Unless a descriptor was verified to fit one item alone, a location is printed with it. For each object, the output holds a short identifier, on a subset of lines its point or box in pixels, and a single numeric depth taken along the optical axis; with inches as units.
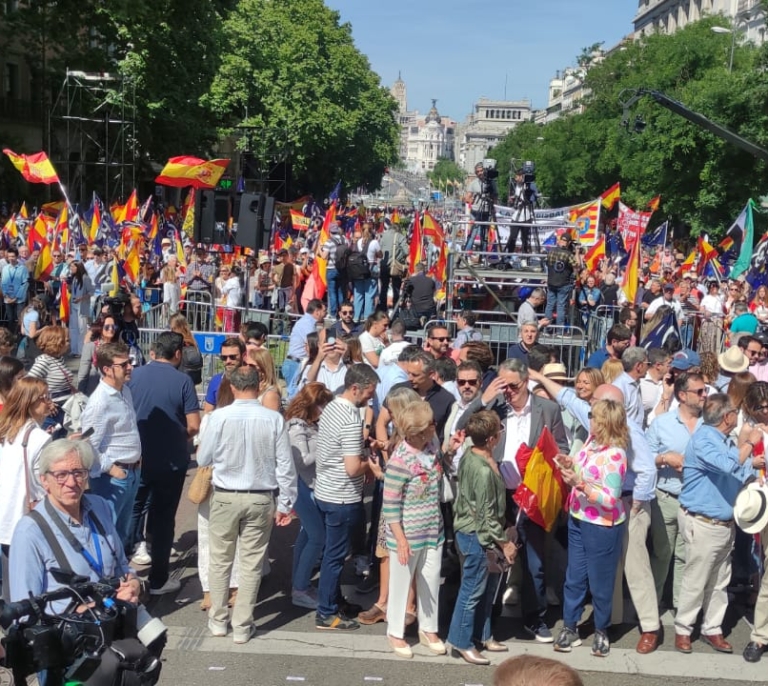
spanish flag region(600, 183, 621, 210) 828.0
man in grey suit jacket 265.4
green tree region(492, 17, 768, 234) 1182.9
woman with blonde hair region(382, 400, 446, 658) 240.2
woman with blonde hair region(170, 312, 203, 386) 375.6
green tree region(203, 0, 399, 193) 1875.0
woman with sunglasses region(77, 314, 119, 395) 343.0
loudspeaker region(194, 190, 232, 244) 573.3
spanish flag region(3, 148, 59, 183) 877.2
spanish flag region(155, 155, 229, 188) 807.1
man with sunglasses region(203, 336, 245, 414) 313.4
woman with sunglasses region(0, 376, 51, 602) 222.2
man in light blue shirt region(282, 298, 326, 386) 404.8
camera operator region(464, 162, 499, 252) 637.4
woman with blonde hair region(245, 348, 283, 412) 296.7
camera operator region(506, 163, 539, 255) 641.6
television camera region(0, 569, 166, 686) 142.7
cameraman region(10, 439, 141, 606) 163.9
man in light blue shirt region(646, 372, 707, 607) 265.3
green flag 661.3
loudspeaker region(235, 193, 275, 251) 514.6
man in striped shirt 257.0
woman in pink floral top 243.0
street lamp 1471.5
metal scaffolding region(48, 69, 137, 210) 1376.7
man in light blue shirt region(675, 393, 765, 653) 246.5
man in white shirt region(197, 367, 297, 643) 248.2
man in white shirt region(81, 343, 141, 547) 257.9
